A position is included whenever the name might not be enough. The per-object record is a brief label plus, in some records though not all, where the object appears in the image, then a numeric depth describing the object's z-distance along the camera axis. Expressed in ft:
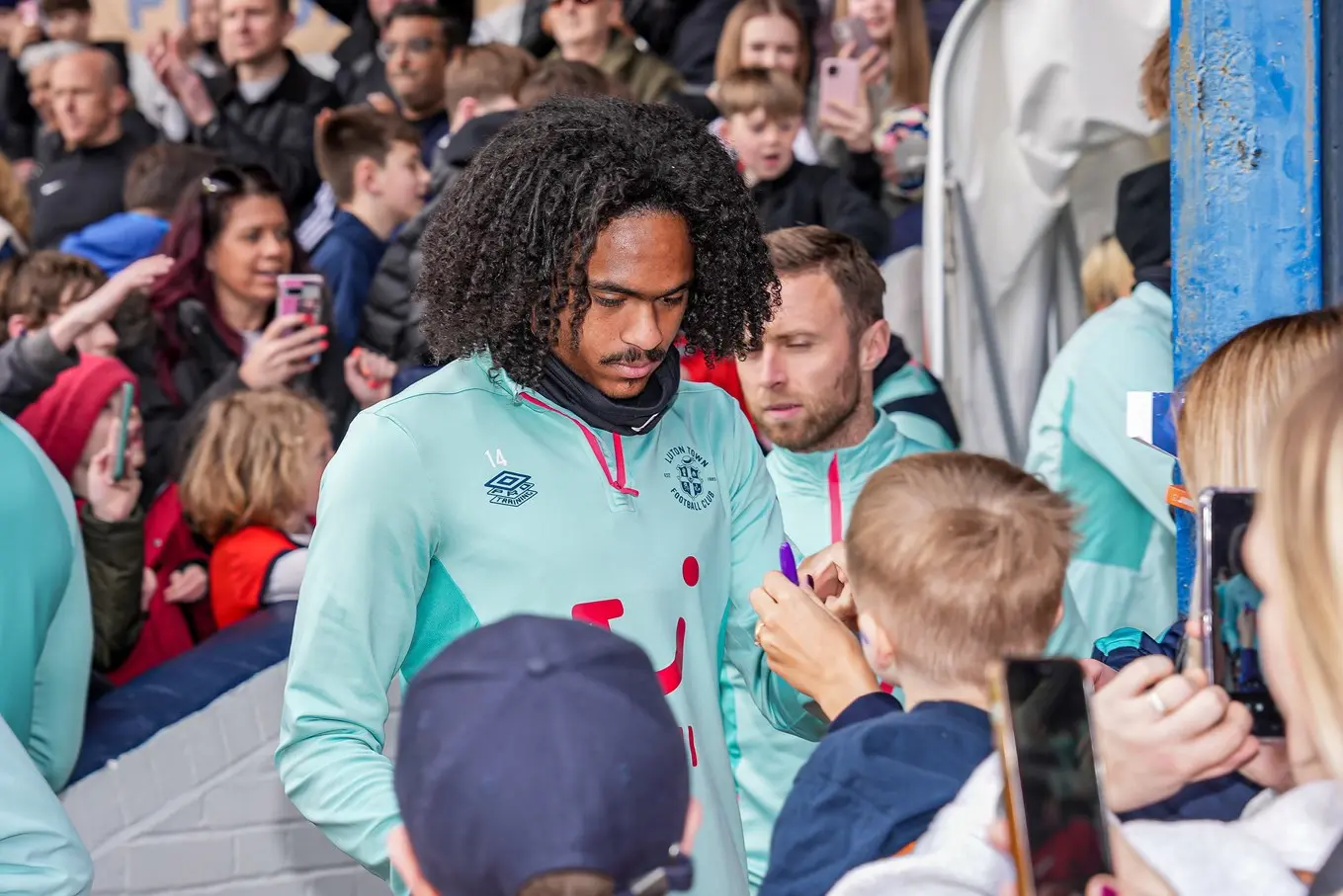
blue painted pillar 7.54
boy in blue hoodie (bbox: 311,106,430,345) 18.07
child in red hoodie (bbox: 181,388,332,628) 13.26
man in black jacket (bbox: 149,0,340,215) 21.71
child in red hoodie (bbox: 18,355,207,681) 12.63
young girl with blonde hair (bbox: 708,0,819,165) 18.49
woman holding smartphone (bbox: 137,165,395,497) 16.34
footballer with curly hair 6.24
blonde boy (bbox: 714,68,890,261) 16.42
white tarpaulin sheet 13.83
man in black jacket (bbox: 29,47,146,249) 20.85
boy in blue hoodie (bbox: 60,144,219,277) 18.21
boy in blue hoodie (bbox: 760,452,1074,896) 5.15
